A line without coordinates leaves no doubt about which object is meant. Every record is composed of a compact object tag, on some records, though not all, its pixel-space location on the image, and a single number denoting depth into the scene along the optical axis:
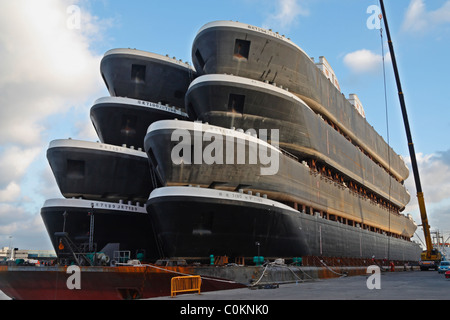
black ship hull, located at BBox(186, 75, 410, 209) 30.94
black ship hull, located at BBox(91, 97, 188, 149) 36.53
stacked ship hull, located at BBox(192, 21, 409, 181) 32.78
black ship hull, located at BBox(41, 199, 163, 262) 31.69
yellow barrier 19.48
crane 51.84
